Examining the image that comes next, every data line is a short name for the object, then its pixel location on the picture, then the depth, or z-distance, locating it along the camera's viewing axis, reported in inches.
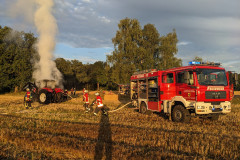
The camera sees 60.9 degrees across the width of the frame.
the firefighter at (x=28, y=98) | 633.0
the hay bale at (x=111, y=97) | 1130.7
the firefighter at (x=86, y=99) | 591.8
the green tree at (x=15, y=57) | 1592.0
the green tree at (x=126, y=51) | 1481.3
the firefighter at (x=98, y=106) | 494.0
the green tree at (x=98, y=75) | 2262.7
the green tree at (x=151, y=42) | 1594.7
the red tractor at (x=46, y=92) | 773.3
